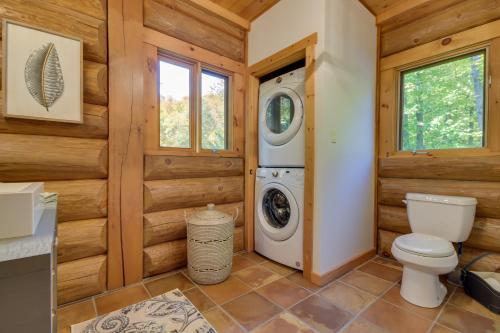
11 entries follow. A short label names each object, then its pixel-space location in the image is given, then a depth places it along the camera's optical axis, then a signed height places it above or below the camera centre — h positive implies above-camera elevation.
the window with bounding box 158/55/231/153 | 2.07 +0.55
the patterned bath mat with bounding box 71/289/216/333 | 1.35 -0.96
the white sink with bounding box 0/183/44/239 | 0.53 -0.12
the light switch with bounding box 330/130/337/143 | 1.92 +0.23
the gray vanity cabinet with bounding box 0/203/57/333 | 0.47 -0.26
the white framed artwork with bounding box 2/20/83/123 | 1.37 +0.55
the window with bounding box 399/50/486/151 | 1.95 +0.55
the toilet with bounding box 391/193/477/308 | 1.51 -0.55
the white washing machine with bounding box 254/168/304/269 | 2.02 -0.49
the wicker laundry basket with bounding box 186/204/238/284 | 1.83 -0.67
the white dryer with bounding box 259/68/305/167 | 2.04 +0.41
